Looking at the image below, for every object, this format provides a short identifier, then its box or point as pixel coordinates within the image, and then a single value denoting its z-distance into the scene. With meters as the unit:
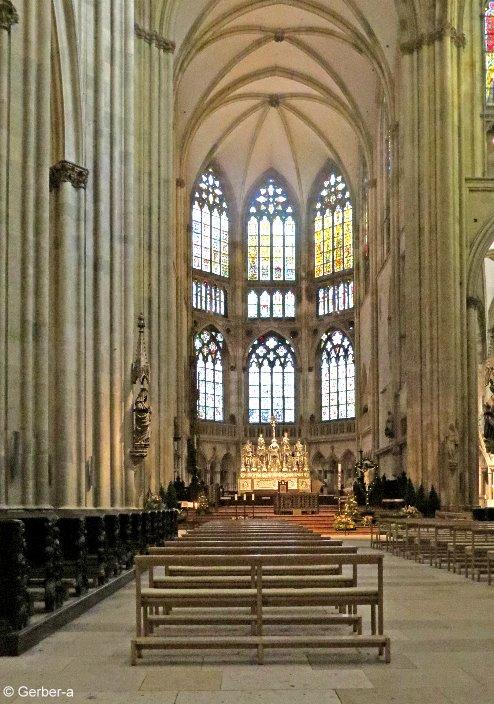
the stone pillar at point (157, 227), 32.19
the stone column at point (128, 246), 21.73
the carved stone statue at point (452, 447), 32.47
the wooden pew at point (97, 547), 10.70
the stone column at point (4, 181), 12.05
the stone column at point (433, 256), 33.47
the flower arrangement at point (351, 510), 27.86
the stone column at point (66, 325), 17.25
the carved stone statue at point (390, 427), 42.50
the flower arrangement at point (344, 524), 27.64
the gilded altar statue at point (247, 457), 47.12
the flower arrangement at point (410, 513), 25.83
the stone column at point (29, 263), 12.50
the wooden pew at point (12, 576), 6.53
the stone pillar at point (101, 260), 19.53
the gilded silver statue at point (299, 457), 47.12
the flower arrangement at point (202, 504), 34.97
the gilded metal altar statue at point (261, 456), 47.28
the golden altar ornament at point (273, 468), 45.88
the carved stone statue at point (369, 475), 47.22
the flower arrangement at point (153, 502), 24.61
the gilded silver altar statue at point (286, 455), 47.44
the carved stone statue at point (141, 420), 22.12
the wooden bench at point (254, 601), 6.02
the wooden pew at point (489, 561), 11.89
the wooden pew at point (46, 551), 7.96
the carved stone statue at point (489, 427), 24.77
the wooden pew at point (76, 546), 9.29
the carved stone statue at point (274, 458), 47.12
